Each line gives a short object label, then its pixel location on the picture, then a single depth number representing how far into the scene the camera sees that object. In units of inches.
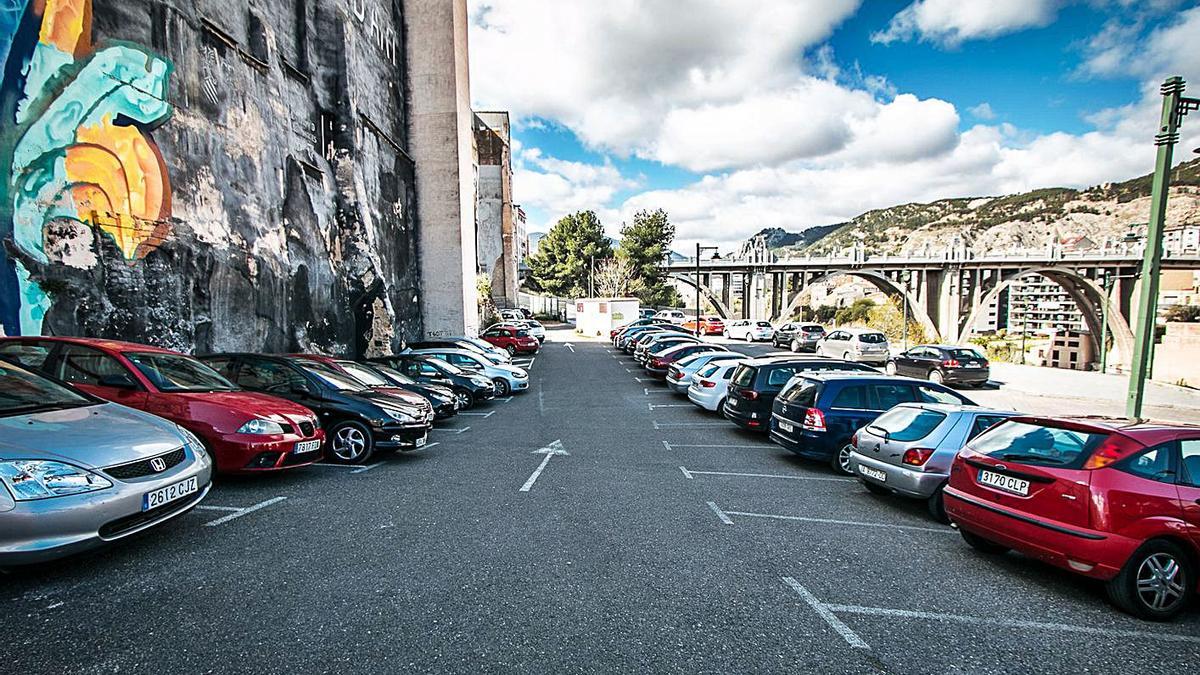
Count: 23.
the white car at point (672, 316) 1972.2
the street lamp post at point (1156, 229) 335.6
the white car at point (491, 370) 616.4
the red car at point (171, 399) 231.0
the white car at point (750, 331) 1553.9
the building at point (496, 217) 2447.1
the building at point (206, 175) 339.6
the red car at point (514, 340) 1116.5
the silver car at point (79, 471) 131.8
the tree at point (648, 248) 2625.5
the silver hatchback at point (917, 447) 236.7
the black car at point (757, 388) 400.8
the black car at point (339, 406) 304.3
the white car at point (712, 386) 499.2
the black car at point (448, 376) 526.0
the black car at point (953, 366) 775.1
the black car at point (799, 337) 1251.8
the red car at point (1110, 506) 149.6
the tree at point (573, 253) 2509.8
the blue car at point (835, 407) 315.9
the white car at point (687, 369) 589.3
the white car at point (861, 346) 986.7
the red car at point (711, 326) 1742.1
